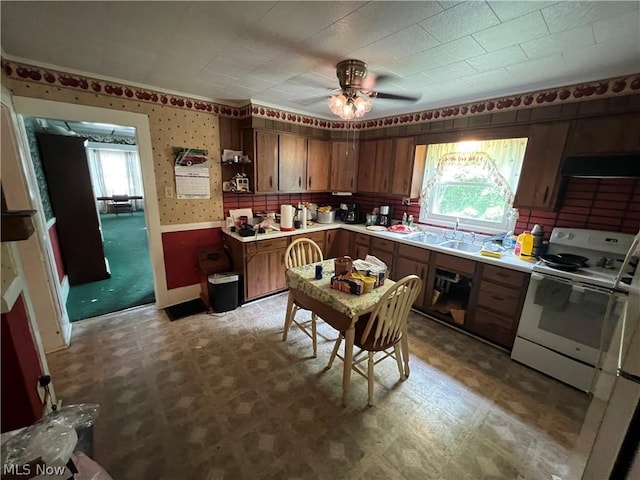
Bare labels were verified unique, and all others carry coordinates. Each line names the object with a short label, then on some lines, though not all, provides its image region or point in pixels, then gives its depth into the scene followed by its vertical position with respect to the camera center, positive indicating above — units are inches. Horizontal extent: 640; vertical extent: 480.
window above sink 106.7 +2.2
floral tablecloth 65.8 -30.6
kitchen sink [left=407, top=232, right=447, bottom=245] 121.7 -25.5
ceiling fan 72.1 +26.8
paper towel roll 128.3 -18.0
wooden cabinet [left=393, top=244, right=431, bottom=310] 115.2 -36.4
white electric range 75.7 -36.1
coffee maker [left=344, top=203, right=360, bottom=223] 156.4 -18.6
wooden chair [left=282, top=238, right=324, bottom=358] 93.0 -32.5
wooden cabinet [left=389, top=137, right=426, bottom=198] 128.5 +9.3
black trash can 112.7 -49.6
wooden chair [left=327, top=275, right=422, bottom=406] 64.4 -37.0
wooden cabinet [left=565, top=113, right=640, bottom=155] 74.3 +17.5
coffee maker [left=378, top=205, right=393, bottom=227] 145.7 -17.2
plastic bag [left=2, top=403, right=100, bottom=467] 34.5 -38.4
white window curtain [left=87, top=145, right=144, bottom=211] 342.3 +5.0
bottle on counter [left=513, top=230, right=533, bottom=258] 95.0 -20.4
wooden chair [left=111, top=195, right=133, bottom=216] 344.5 -38.9
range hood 71.9 +8.0
